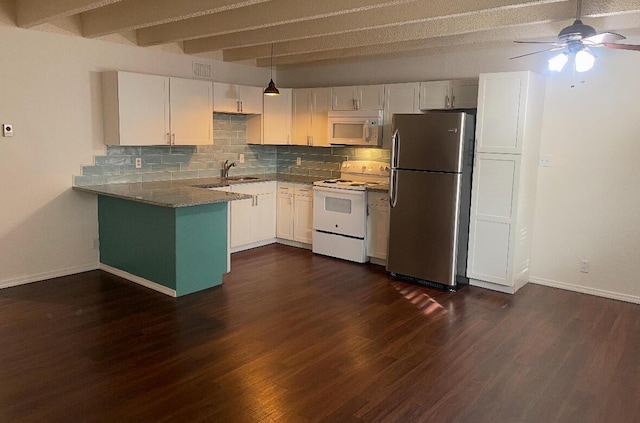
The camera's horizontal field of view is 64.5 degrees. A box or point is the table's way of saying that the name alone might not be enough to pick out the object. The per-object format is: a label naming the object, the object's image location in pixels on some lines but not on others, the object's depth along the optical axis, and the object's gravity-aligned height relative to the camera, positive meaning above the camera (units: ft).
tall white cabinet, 15.55 -0.68
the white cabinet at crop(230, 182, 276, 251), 20.51 -2.82
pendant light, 19.01 +2.22
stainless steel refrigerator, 16.16 -1.36
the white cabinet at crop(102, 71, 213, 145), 16.94 +1.31
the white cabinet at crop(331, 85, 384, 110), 19.80 +2.17
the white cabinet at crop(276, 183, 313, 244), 21.43 -2.65
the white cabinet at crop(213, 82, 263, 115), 20.08 +2.05
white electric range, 19.45 -2.31
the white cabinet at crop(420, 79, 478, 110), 17.47 +2.09
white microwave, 19.67 +0.94
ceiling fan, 9.13 +2.13
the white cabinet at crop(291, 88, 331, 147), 21.53 +1.51
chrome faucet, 21.79 -0.81
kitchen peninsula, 15.06 -2.71
